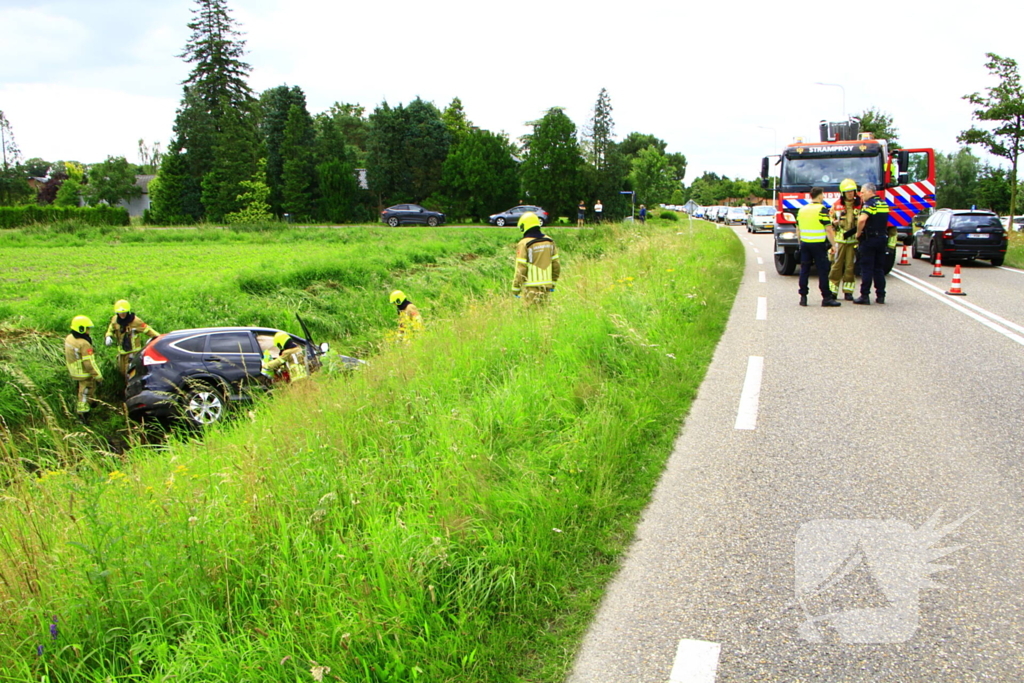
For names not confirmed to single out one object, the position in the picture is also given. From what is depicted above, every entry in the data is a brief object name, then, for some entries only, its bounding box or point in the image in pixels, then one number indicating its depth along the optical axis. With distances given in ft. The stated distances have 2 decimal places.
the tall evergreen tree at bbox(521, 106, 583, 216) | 196.85
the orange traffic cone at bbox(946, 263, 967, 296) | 44.92
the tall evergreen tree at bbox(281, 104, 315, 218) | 185.98
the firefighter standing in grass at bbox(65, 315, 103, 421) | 38.52
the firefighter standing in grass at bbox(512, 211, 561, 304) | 33.91
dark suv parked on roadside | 64.95
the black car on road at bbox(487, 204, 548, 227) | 161.56
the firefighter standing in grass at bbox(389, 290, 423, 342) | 32.23
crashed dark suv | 34.06
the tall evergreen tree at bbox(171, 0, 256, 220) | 184.65
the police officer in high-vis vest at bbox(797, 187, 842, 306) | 40.04
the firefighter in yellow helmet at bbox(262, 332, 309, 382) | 33.22
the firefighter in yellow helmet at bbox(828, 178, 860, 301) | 41.70
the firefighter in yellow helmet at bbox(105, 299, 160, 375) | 42.32
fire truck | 53.98
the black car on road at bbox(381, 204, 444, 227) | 158.10
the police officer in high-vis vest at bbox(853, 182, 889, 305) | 39.52
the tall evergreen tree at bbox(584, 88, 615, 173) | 249.96
